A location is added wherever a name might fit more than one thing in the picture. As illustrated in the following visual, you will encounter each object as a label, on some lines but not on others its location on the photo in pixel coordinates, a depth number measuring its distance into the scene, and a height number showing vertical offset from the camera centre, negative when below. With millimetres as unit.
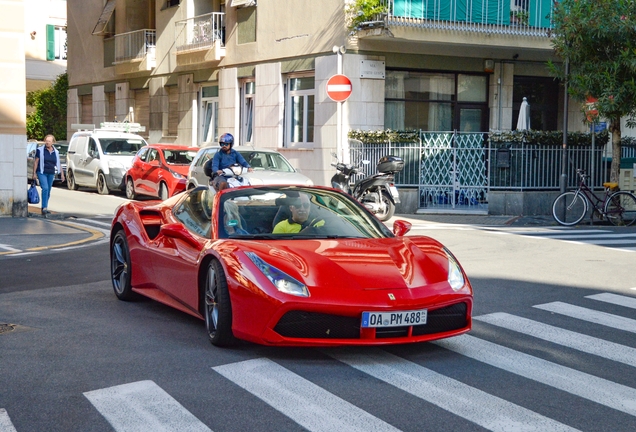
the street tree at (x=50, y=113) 44719 +1576
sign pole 23431 +467
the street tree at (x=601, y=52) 19062 +2106
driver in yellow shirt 7555 -585
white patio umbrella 23844 +884
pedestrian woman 19531 -426
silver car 18750 -424
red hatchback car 23266 -596
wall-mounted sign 24016 +2066
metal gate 21781 -465
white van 26922 -332
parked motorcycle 19188 -820
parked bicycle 19281 -1098
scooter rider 16422 -191
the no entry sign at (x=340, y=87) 22094 +1463
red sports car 6363 -891
